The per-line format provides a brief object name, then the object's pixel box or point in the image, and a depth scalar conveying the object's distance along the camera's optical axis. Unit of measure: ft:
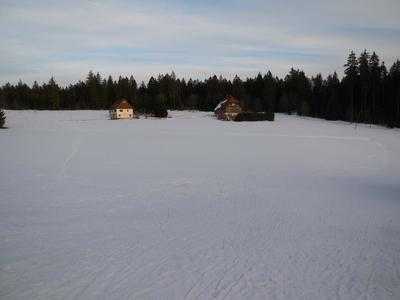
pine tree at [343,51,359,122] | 281.41
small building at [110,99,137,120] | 282.36
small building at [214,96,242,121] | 281.74
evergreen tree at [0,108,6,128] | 211.00
